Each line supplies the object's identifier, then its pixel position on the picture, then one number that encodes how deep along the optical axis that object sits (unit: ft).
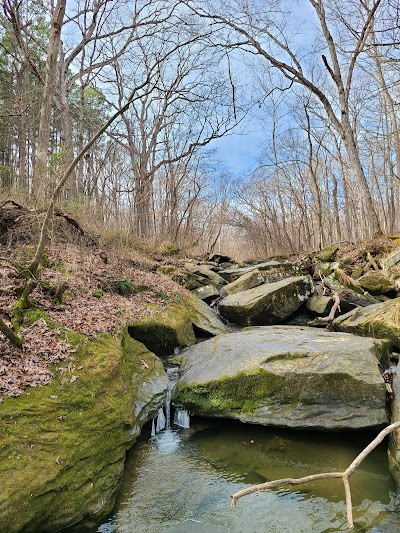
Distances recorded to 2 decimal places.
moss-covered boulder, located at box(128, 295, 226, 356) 22.25
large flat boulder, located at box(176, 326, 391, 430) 14.88
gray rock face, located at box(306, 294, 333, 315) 30.90
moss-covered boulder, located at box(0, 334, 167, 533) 8.75
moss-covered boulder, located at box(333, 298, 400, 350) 21.80
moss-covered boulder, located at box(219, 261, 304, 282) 40.75
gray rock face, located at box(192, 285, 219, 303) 37.96
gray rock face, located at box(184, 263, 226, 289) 43.80
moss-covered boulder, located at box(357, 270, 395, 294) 32.40
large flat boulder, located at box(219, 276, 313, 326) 30.63
